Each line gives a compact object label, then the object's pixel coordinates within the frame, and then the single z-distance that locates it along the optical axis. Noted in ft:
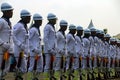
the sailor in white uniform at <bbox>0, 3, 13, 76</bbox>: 42.37
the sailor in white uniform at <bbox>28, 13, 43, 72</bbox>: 50.51
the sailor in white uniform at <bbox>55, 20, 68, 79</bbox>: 56.66
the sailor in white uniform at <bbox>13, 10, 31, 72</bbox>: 46.63
